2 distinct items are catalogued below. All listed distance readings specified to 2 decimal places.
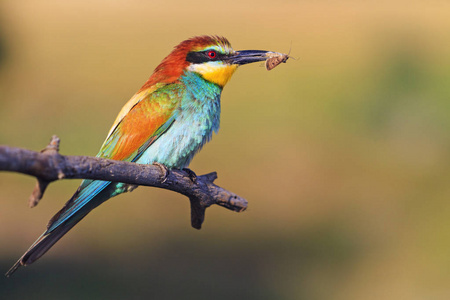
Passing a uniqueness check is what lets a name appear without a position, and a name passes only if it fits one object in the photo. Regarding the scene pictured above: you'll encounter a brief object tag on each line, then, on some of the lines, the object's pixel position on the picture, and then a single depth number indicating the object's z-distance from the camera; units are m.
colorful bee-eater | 4.17
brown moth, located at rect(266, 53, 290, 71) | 4.80
